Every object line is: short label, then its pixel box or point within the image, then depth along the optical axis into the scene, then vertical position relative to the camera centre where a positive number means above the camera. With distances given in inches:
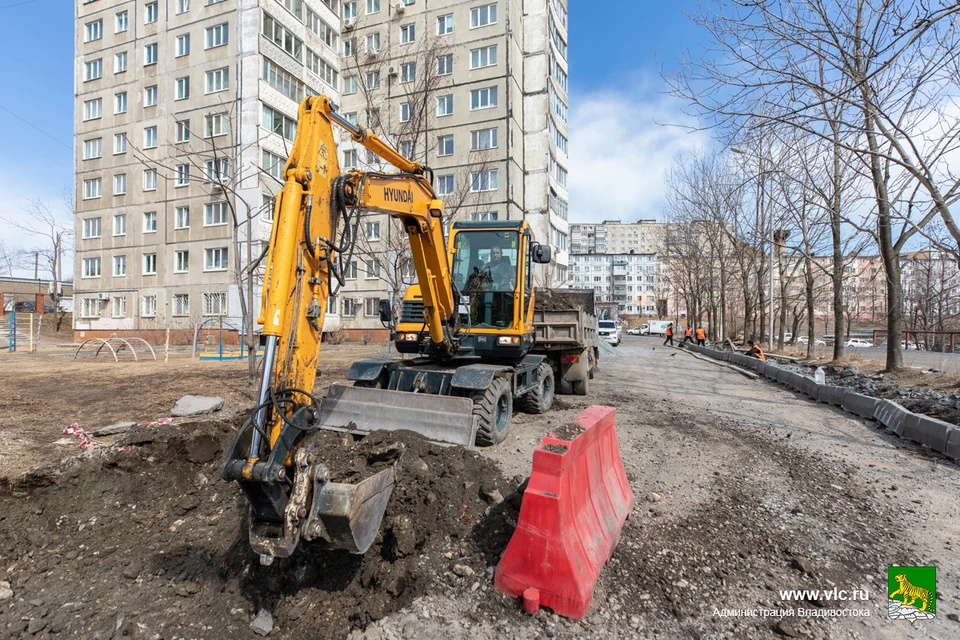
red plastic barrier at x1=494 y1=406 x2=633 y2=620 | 116.0 -52.4
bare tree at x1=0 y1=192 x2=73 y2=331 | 1561.3 +140.7
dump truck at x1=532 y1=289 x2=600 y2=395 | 389.8 -17.8
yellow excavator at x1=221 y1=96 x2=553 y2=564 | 111.7 -12.4
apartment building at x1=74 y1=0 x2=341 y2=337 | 1088.2 +426.3
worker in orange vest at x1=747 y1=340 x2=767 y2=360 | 703.1 -45.1
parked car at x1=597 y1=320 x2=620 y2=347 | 1288.1 -36.0
